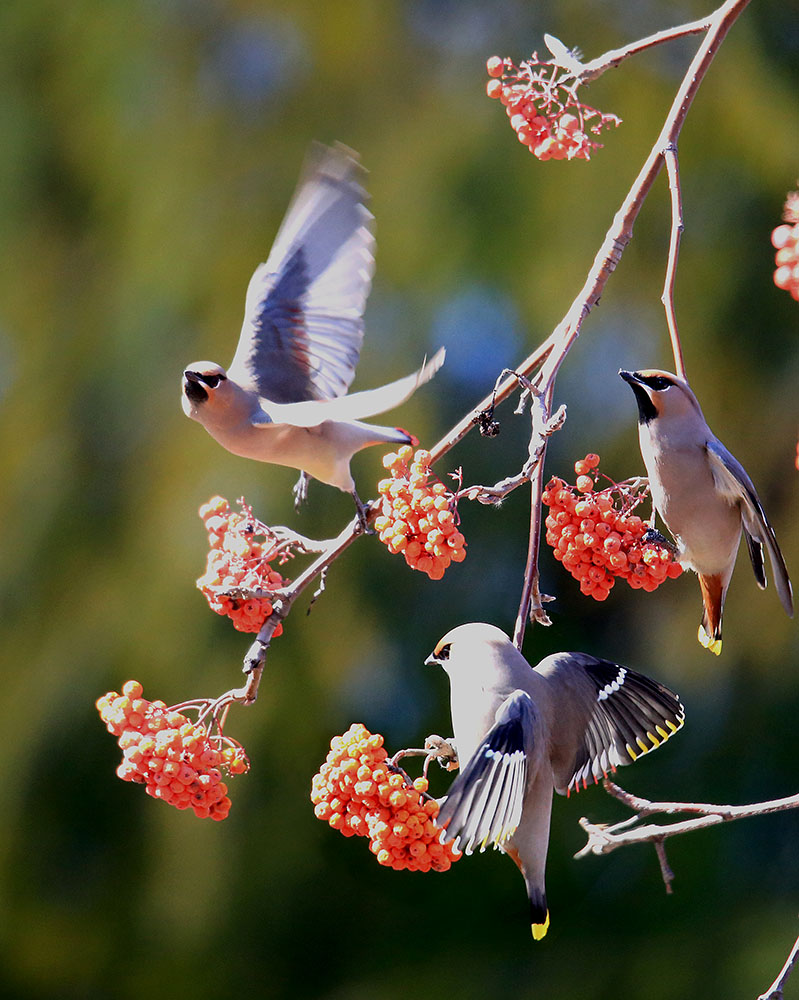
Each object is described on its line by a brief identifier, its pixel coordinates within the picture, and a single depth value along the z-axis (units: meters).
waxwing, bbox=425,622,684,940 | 9.25
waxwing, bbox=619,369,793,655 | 9.33
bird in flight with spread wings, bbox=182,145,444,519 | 9.38
